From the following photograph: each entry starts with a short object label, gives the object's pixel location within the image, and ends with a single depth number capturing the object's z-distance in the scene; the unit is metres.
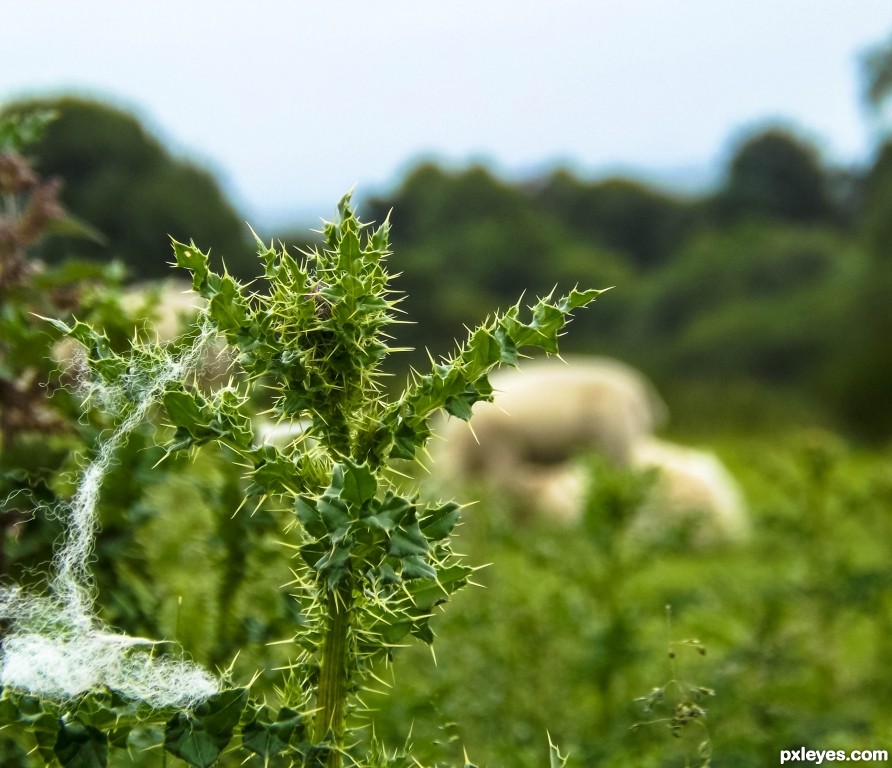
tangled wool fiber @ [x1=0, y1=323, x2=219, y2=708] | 1.73
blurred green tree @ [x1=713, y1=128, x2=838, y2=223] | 24.37
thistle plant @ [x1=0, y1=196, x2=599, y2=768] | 1.72
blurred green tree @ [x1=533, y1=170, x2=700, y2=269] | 21.89
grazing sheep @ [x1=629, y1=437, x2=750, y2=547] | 14.82
